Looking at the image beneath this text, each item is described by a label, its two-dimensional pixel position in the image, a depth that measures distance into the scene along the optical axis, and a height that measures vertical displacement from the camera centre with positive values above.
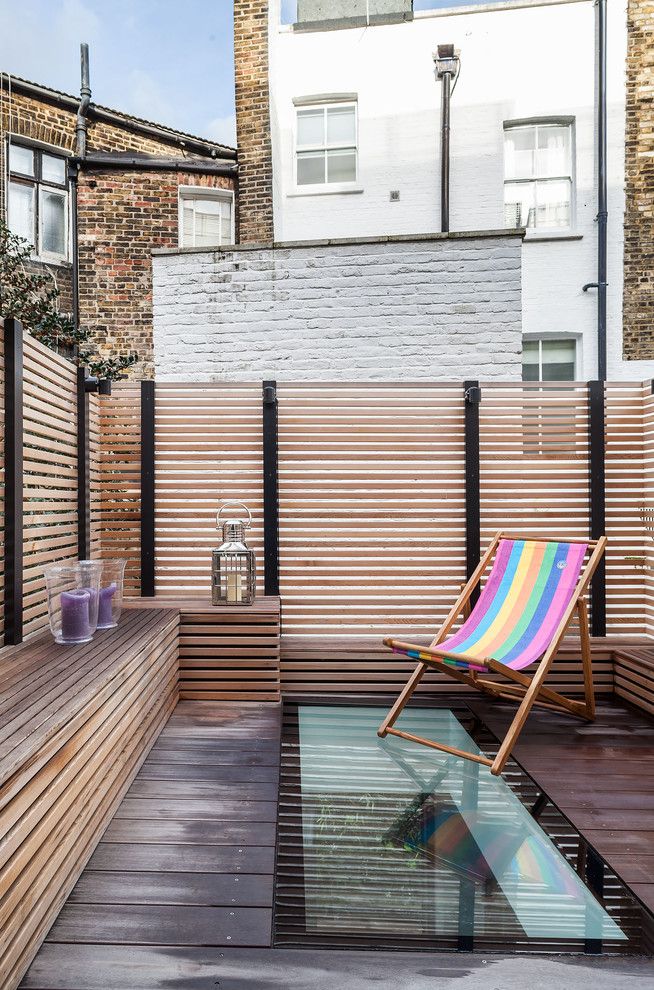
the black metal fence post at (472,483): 4.15 -0.01
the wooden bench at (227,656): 3.59 -0.93
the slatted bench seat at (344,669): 3.90 -1.09
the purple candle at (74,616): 2.79 -0.56
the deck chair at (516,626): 3.04 -0.74
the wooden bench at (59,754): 1.48 -0.77
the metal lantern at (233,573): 3.73 -0.51
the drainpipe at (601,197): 7.52 +3.22
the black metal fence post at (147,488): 4.13 -0.04
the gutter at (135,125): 8.80 +4.80
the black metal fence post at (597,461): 4.15 +0.13
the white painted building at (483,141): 7.67 +3.97
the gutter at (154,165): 8.45 +4.01
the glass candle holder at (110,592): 3.11 -0.51
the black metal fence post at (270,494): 4.15 -0.08
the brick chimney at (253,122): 8.19 +4.44
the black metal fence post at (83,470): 3.74 +0.07
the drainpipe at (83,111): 8.90 +4.92
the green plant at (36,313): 6.07 +1.54
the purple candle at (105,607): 3.12 -0.58
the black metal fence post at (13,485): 2.75 -0.01
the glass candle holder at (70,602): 2.75 -0.50
